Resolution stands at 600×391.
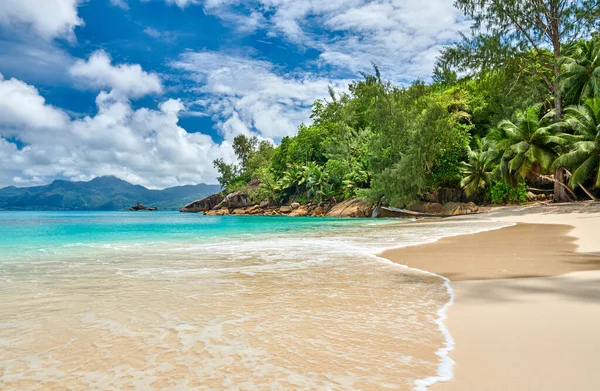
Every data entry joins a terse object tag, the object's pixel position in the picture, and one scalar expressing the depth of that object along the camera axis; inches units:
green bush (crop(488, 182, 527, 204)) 1070.4
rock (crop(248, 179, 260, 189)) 2440.5
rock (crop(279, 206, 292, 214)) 1959.0
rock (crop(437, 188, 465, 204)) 1243.8
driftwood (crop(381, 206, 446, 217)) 1193.4
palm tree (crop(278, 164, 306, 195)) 1977.1
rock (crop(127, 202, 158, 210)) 4384.8
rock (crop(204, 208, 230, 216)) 2464.3
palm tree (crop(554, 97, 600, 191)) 753.7
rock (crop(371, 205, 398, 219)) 1306.1
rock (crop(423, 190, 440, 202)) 1267.2
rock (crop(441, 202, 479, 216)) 1104.8
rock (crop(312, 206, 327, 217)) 1734.7
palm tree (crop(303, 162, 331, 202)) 1785.2
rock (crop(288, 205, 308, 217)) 1814.7
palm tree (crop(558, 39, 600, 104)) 877.2
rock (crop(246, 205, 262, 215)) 2228.1
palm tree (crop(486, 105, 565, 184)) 885.8
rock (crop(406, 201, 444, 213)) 1209.4
